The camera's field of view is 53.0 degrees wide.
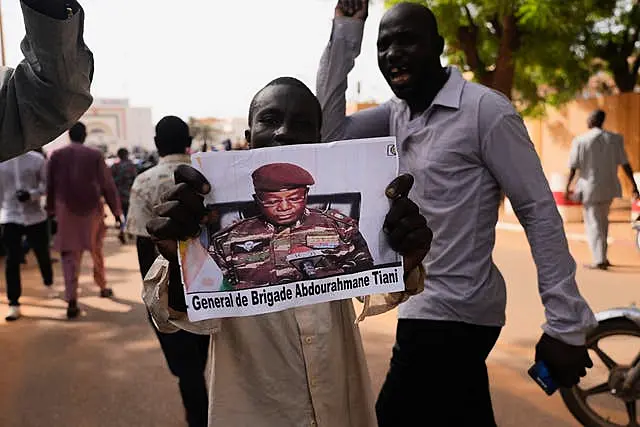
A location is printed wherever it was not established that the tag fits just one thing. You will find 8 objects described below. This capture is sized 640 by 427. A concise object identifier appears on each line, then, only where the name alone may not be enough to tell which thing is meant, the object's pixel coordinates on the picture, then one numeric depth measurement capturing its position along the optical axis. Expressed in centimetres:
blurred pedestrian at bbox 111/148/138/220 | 1120
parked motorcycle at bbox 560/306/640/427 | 315
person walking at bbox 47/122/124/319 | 597
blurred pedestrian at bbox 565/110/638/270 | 745
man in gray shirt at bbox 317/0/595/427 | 198
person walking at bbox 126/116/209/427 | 342
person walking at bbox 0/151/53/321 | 595
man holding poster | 151
